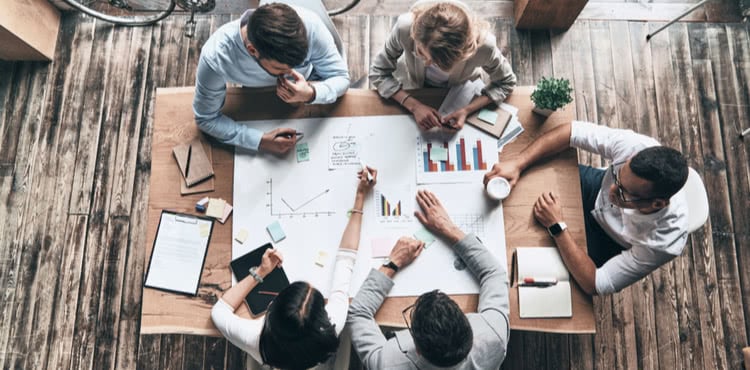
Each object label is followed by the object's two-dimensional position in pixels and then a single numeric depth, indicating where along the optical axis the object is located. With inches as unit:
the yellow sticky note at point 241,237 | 67.2
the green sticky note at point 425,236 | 67.7
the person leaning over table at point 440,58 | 62.7
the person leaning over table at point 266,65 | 59.5
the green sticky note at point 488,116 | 71.6
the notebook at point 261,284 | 66.4
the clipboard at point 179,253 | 65.9
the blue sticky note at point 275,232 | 67.5
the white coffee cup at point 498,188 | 66.5
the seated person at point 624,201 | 59.7
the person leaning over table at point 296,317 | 57.4
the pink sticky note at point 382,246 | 67.4
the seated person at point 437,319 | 54.9
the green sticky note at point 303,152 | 70.4
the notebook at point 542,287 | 65.1
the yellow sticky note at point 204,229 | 67.4
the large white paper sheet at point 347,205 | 66.9
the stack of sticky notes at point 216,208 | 67.6
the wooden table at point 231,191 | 65.3
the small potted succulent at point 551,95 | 66.0
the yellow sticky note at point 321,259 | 66.9
